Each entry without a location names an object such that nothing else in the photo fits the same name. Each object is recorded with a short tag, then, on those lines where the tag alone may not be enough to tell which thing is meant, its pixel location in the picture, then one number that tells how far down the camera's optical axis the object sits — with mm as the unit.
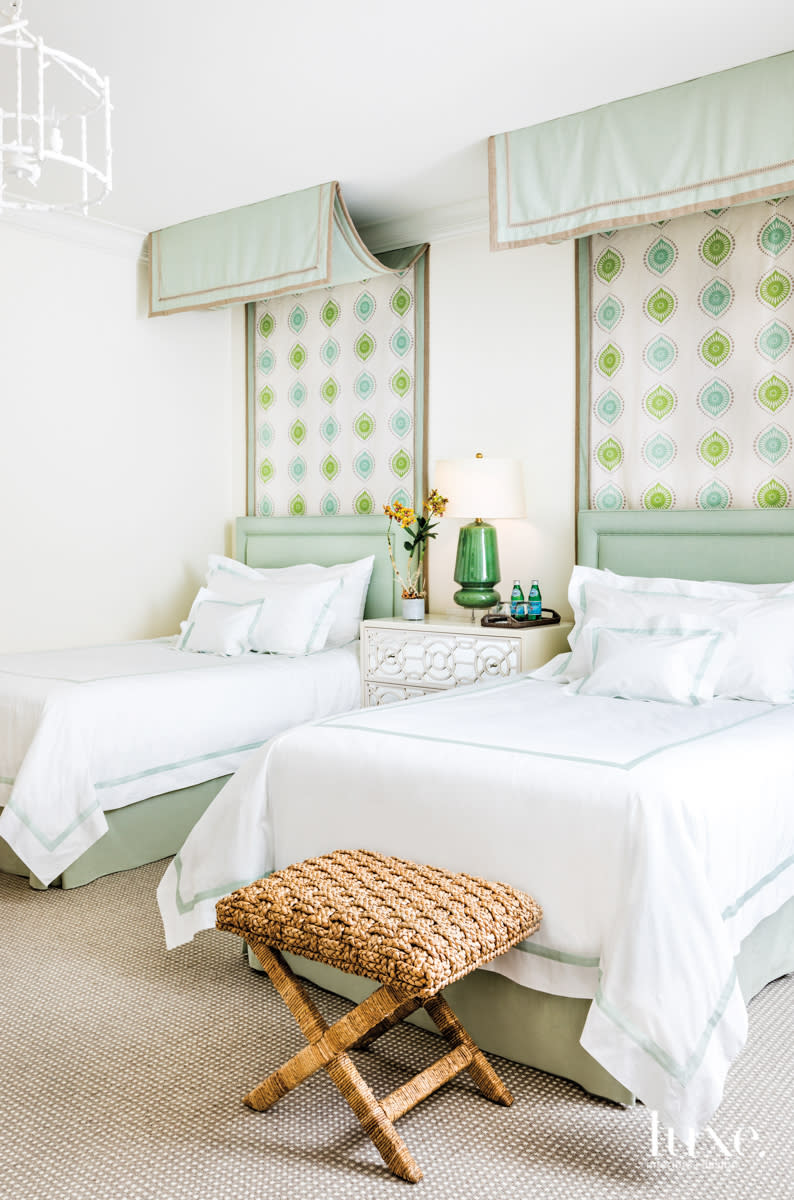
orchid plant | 3996
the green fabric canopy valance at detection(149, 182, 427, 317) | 3971
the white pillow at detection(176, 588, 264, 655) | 4047
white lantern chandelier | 1943
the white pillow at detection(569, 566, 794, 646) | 3193
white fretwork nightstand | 3611
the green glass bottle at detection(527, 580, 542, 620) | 3780
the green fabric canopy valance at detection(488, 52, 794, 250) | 2883
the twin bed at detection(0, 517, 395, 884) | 3014
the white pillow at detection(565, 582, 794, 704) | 2838
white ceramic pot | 4094
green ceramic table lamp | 3848
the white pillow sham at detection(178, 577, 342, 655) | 4078
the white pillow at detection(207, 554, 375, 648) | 4336
